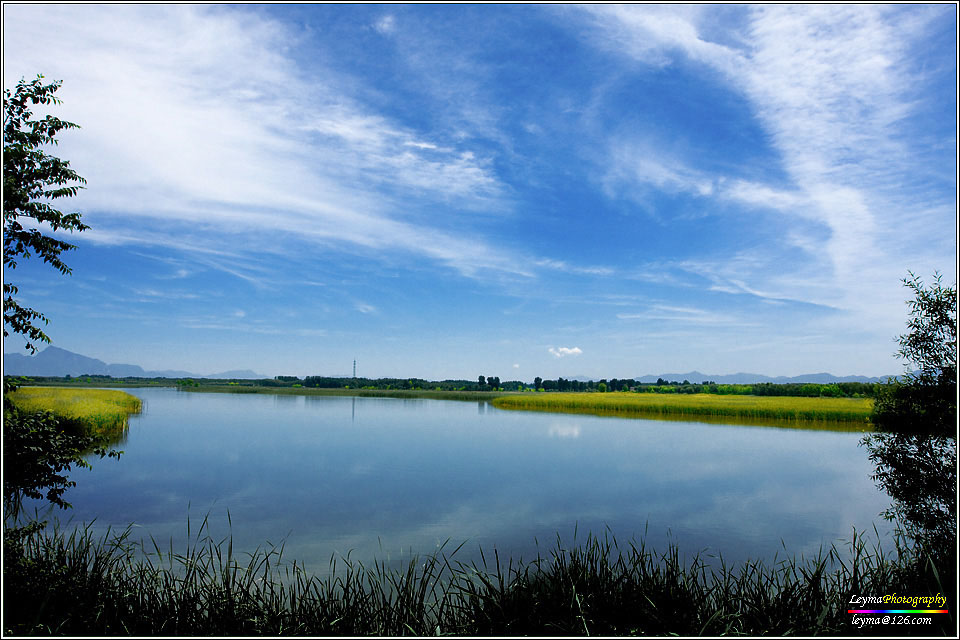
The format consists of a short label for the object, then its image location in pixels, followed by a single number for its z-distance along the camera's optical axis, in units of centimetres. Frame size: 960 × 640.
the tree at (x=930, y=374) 602
